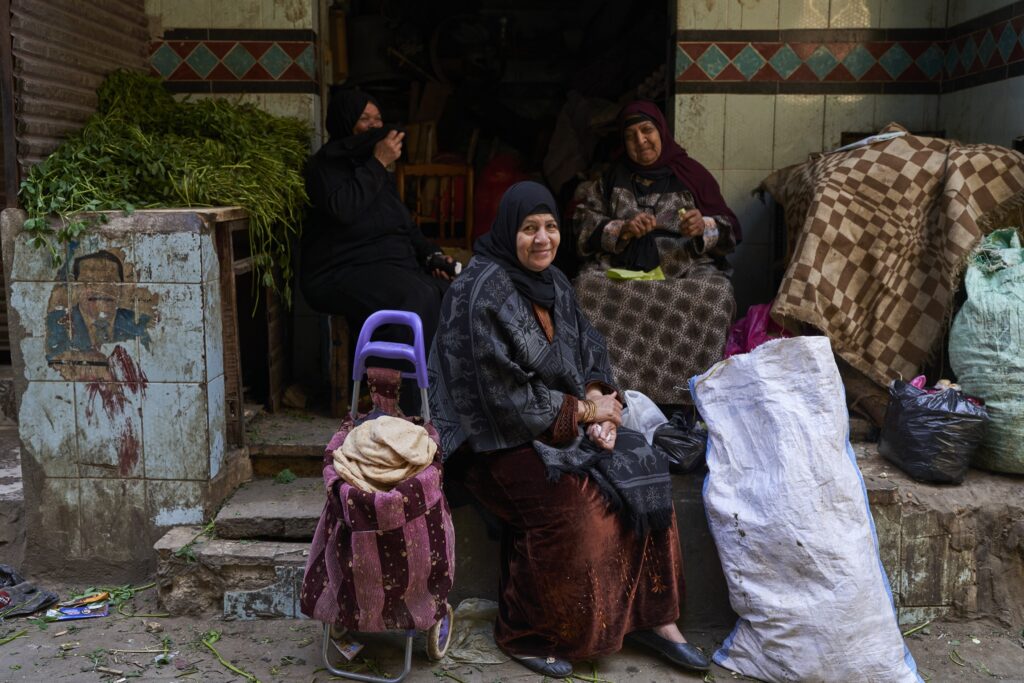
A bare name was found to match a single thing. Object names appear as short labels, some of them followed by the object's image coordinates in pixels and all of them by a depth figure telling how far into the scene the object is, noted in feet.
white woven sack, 11.12
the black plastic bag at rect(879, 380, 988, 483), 13.00
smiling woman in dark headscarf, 11.28
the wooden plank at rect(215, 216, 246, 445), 14.11
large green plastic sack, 13.21
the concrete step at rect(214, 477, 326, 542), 13.46
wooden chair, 21.04
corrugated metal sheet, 13.57
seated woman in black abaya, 16.02
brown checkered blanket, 15.02
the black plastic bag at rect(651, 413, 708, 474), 12.68
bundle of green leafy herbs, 13.25
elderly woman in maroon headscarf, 16.14
